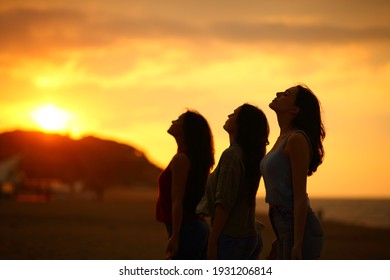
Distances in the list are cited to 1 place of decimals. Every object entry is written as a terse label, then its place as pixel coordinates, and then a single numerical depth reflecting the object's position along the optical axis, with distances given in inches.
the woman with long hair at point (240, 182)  327.0
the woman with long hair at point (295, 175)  291.0
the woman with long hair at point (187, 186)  349.7
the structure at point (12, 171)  4675.4
